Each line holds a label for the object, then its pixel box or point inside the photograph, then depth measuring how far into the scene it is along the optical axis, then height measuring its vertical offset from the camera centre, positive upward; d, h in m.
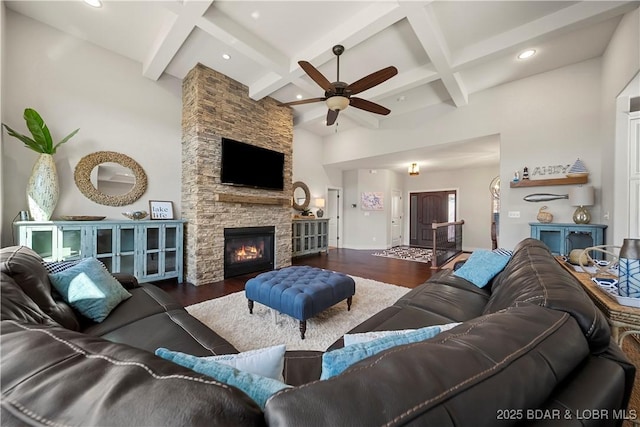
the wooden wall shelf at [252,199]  3.84 +0.23
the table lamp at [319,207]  6.53 +0.16
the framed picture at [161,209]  3.68 +0.03
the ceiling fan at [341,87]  2.50 +1.42
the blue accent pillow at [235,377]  0.50 -0.38
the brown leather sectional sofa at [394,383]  0.37 -0.31
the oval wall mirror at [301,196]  6.12 +0.44
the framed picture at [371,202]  7.43 +0.34
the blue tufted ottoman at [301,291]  2.02 -0.73
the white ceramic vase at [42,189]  2.66 +0.24
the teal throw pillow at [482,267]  2.08 -0.49
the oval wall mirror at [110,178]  3.16 +0.46
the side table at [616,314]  1.10 -0.47
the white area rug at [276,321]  2.03 -1.09
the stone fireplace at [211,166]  3.65 +0.73
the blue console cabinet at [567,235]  3.10 -0.29
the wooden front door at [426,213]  7.80 +0.02
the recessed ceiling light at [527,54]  3.16 +2.19
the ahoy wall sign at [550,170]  3.55 +0.69
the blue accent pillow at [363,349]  0.62 -0.39
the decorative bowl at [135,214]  3.42 -0.06
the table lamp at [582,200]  3.20 +0.20
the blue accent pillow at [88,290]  1.46 -0.51
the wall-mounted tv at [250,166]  3.94 +0.83
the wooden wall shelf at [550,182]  3.35 +0.50
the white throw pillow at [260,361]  0.65 -0.42
